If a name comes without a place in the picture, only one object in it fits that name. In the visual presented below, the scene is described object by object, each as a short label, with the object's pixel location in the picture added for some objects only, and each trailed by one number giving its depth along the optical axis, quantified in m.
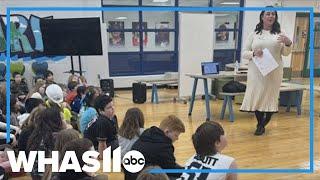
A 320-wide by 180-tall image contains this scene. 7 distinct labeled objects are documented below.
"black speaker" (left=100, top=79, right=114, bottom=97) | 5.39
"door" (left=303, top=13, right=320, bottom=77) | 7.59
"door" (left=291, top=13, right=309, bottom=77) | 7.65
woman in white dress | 2.98
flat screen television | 4.99
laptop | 3.97
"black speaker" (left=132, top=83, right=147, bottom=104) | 4.80
